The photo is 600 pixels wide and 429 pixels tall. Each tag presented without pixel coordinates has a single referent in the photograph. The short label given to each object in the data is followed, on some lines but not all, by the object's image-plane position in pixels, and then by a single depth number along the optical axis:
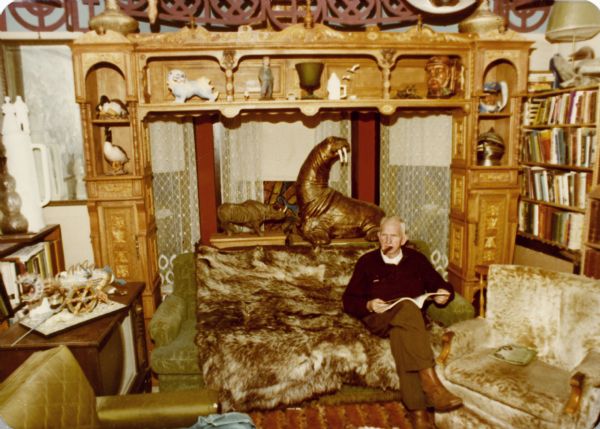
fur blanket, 2.79
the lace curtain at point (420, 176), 4.12
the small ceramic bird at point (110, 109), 3.61
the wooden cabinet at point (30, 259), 2.75
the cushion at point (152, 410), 1.97
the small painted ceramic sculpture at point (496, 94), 3.85
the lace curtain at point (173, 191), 3.96
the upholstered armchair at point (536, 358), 2.28
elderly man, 2.72
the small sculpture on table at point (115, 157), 3.66
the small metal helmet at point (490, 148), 3.85
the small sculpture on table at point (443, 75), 3.75
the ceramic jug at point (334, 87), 3.76
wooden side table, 2.39
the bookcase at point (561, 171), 3.36
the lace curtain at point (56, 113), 3.73
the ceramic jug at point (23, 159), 3.01
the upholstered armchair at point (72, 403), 1.55
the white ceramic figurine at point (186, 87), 3.65
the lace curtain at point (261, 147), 4.10
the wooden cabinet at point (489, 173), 3.79
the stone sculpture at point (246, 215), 3.84
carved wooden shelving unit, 3.54
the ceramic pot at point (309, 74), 3.63
